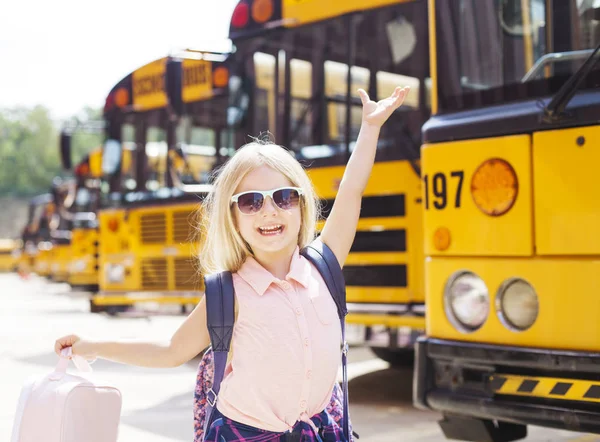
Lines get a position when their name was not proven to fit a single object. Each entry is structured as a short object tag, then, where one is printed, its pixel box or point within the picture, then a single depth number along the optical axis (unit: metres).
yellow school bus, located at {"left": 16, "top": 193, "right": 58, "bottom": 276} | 27.50
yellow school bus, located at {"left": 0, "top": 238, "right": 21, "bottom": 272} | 39.64
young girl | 2.11
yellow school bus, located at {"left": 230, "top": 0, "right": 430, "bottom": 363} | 5.81
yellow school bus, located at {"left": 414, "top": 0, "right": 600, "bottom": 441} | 3.38
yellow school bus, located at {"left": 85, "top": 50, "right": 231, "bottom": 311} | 8.62
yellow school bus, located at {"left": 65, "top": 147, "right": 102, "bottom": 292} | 15.16
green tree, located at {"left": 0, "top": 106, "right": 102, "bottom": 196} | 78.38
